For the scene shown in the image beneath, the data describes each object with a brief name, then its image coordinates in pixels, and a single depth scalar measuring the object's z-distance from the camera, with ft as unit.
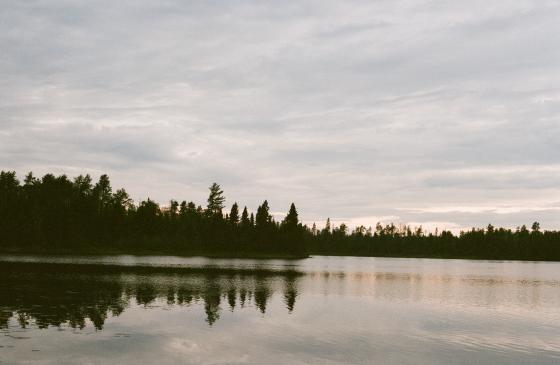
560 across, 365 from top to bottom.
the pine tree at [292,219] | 642.63
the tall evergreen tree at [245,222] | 642.06
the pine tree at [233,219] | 646.74
